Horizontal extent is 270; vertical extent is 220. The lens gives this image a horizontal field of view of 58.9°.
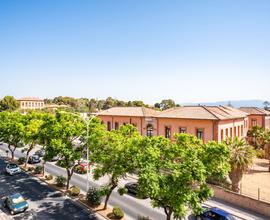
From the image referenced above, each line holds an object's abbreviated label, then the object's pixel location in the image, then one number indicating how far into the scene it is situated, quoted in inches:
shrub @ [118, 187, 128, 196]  771.5
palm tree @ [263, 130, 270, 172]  1375.0
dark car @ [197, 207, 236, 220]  764.8
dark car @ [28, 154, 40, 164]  1641.2
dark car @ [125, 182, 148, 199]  1087.8
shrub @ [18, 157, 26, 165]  1607.5
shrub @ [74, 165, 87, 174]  1403.4
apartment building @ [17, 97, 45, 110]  5936.5
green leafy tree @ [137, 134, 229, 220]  582.9
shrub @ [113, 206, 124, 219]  833.5
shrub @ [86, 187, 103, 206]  937.1
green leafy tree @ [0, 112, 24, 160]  1386.4
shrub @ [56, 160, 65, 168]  990.4
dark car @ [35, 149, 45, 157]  1800.6
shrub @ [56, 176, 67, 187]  1165.1
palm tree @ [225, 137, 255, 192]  1021.2
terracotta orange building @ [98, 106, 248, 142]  1400.1
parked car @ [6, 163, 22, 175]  1355.8
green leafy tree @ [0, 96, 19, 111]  4766.2
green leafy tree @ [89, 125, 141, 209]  703.1
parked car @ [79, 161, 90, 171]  1407.2
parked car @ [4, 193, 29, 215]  879.7
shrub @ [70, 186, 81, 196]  1034.7
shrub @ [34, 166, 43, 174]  1369.3
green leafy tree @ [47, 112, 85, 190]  956.0
